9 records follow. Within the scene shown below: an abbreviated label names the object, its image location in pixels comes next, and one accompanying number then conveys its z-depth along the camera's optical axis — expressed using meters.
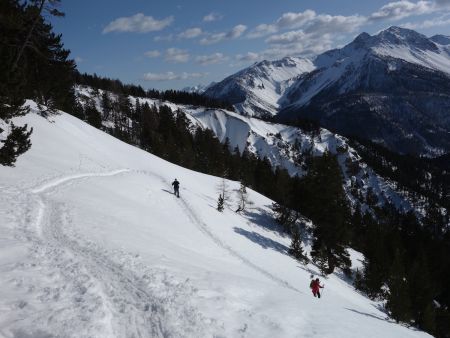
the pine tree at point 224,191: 51.52
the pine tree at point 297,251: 39.75
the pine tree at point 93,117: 91.69
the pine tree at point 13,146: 26.16
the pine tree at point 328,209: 40.84
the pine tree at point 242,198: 52.26
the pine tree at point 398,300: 33.53
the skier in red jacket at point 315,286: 23.02
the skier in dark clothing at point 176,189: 40.34
